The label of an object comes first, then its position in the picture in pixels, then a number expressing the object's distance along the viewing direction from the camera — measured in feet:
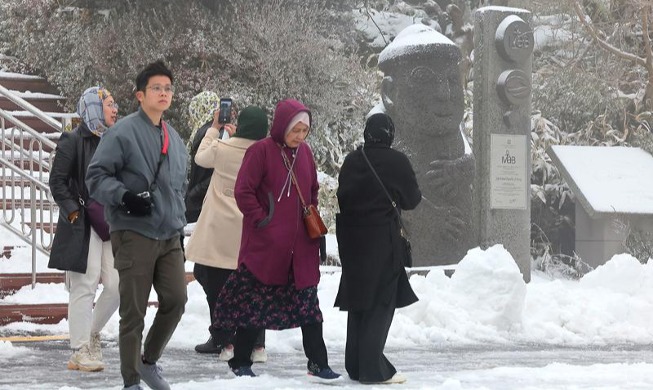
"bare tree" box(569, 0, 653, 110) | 70.54
